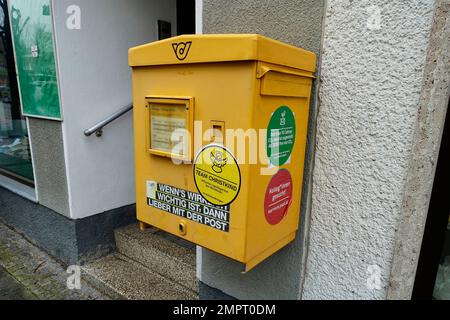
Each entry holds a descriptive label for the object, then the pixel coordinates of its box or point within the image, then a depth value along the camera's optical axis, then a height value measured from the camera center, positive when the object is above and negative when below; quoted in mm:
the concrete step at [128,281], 2385 -1636
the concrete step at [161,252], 2467 -1455
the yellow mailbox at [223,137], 1115 -222
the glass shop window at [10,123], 3396 -566
